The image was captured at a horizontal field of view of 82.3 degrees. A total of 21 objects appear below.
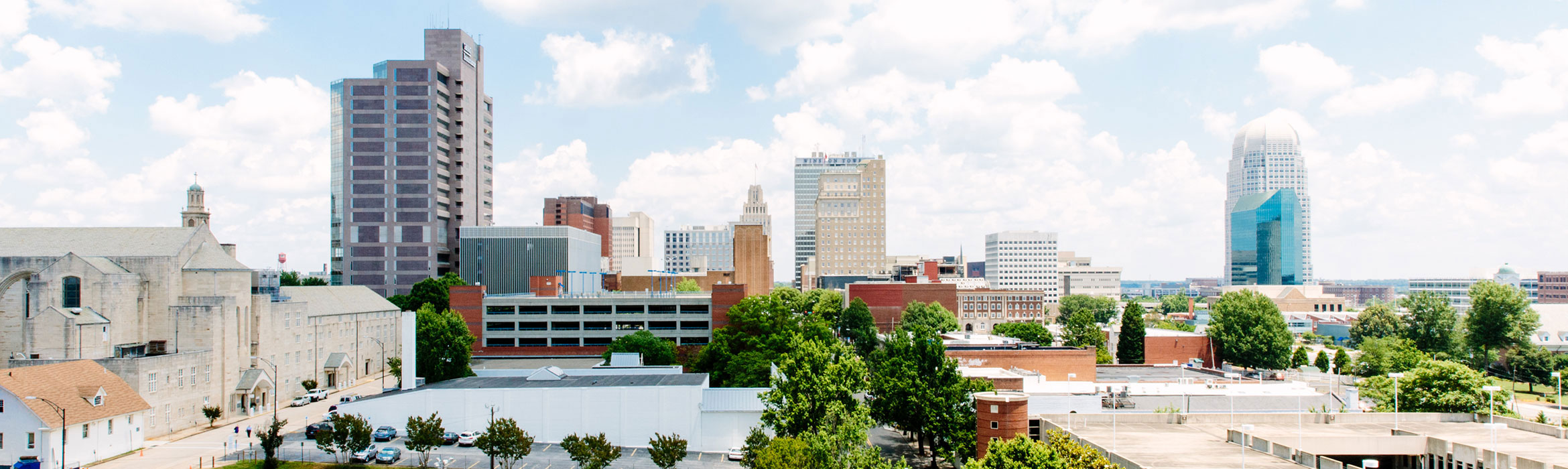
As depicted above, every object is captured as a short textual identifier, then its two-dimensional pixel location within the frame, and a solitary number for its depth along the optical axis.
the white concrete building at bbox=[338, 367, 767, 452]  69.88
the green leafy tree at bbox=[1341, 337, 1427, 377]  104.25
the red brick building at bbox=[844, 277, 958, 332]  176.62
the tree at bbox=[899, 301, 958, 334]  158.88
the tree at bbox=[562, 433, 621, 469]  55.16
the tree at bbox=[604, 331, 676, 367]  100.81
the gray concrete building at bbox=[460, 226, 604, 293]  158.50
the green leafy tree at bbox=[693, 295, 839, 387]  88.69
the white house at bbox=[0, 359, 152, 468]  59.41
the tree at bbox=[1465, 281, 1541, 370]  114.75
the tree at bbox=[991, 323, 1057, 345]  128.50
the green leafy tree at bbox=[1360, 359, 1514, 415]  70.56
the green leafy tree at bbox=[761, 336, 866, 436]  58.50
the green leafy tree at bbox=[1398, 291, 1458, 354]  126.69
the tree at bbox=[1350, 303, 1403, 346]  154.00
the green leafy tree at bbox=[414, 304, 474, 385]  92.69
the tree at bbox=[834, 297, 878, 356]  153.43
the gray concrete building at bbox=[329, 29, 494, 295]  151.38
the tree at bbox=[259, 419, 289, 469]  58.34
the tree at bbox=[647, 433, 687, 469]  57.28
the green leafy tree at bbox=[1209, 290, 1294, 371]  117.56
